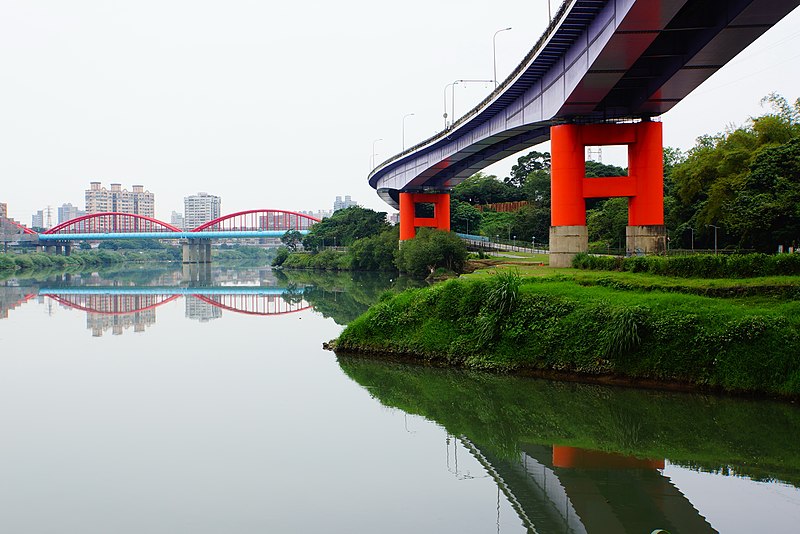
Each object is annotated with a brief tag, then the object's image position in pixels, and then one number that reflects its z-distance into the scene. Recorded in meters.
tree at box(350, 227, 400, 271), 66.06
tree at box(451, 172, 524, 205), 85.88
